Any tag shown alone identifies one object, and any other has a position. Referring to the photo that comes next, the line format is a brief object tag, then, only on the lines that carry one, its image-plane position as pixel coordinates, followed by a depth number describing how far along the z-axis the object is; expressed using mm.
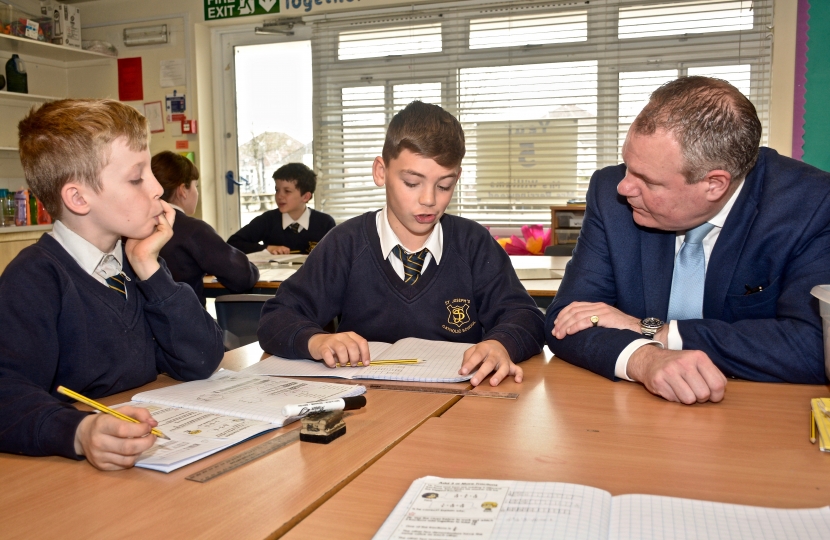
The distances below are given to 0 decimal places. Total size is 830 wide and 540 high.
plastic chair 2674
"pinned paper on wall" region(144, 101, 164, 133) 5797
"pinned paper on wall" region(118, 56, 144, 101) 5871
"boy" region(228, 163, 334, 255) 4816
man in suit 1395
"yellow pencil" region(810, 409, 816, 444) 1025
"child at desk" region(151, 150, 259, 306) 2998
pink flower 4695
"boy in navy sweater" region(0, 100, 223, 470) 1236
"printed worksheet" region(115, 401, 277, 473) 939
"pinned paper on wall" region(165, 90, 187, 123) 5762
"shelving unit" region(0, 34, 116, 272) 5066
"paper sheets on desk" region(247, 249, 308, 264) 3739
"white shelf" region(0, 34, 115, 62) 5277
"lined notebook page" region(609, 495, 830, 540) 714
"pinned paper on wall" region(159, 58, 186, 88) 5746
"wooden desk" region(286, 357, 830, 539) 835
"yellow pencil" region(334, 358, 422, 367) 1495
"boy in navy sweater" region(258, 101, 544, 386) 1792
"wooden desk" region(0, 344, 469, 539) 762
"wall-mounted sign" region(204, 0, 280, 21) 5520
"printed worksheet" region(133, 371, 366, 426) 1156
